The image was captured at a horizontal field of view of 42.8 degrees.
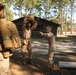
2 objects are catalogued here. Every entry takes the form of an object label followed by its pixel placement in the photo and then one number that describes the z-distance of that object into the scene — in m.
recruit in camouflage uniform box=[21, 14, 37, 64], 4.07
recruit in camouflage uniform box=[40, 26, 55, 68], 3.66
